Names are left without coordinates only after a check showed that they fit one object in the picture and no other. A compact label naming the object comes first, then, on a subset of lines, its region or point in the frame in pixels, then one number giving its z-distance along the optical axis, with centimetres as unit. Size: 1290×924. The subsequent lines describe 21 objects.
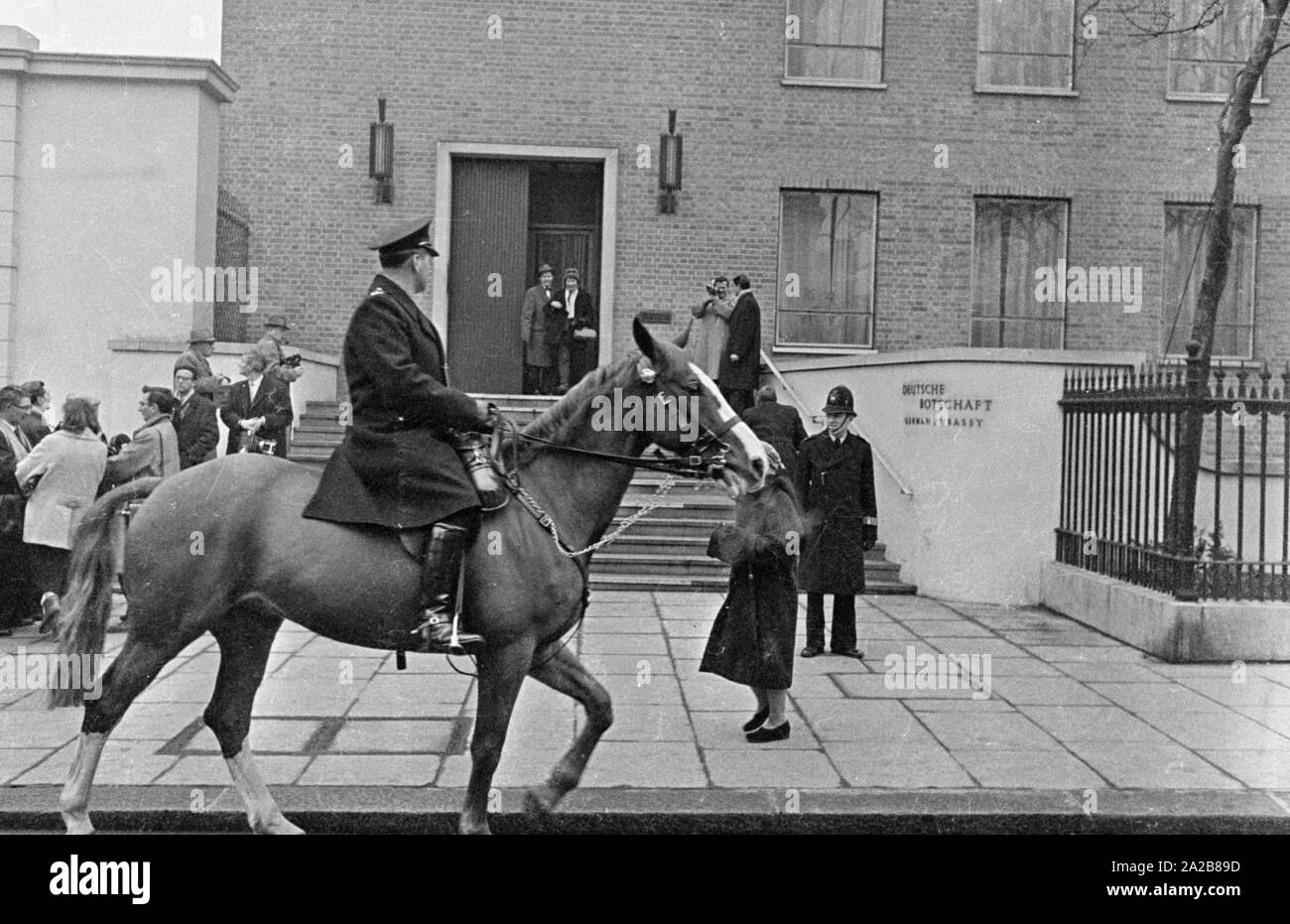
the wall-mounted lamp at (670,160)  1838
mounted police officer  538
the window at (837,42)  1895
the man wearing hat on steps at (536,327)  1784
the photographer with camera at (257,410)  1262
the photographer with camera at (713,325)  1534
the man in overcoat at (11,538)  1052
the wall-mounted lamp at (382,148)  1816
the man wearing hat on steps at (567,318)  1784
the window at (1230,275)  1942
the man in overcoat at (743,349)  1502
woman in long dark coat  703
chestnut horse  542
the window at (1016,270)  1933
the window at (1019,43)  1914
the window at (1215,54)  1923
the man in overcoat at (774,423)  874
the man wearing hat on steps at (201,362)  1226
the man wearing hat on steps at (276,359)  1295
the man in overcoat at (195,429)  1173
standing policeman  992
